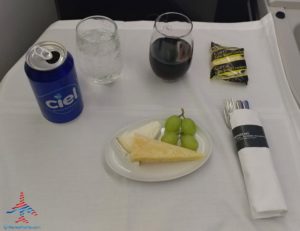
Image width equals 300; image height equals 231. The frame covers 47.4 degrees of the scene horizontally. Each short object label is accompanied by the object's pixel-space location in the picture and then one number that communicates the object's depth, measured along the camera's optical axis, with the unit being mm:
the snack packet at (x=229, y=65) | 704
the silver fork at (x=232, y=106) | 644
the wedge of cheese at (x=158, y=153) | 567
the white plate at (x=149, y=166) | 565
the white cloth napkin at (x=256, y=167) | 524
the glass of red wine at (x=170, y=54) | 669
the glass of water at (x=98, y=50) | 679
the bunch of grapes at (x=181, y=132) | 589
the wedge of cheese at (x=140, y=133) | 594
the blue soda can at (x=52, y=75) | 543
